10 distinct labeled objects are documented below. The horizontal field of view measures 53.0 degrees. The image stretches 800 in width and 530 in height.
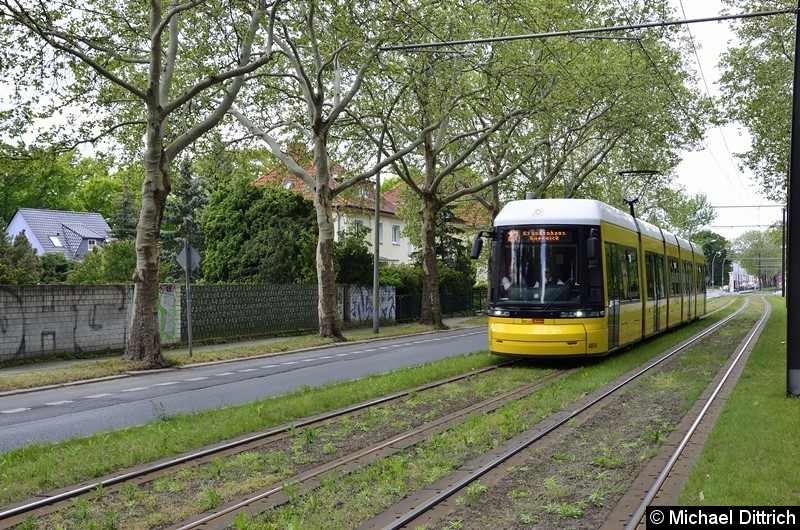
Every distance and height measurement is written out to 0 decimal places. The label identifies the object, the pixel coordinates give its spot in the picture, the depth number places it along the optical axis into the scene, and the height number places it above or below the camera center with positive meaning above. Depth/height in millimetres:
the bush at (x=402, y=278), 39906 +330
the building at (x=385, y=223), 41656 +4026
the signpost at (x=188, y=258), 20172 +680
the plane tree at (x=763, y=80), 24750 +6761
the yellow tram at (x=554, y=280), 15328 +79
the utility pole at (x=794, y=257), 10984 +356
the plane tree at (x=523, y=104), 23547 +6596
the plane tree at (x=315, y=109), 22484 +5927
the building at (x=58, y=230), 69625 +4924
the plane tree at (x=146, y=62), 16375 +4949
